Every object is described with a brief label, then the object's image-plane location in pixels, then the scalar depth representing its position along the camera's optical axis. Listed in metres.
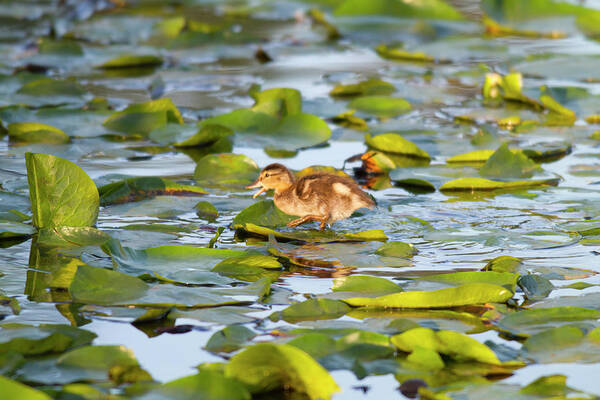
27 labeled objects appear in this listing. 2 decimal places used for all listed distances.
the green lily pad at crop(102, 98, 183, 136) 13.08
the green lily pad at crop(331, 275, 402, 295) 7.18
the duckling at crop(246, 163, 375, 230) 9.64
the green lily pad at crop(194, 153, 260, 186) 10.98
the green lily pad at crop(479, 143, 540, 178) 11.03
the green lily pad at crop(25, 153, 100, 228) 8.35
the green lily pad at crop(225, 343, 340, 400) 5.44
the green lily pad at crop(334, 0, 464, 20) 22.25
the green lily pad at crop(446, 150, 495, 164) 11.64
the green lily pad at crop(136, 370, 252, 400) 5.24
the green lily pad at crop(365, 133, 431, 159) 11.87
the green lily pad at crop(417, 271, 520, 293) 7.23
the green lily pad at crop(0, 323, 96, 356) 5.91
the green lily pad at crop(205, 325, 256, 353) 6.12
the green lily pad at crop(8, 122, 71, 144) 12.31
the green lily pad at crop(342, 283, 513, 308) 6.84
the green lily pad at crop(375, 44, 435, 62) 18.81
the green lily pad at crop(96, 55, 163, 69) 17.66
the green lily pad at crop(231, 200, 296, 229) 9.19
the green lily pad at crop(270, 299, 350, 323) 6.66
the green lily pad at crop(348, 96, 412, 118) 14.59
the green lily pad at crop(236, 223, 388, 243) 8.82
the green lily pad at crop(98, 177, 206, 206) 9.91
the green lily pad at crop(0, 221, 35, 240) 8.53
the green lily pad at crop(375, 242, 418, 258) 8.21
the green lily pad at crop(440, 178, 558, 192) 10.45
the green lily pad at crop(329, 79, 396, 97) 15.67
